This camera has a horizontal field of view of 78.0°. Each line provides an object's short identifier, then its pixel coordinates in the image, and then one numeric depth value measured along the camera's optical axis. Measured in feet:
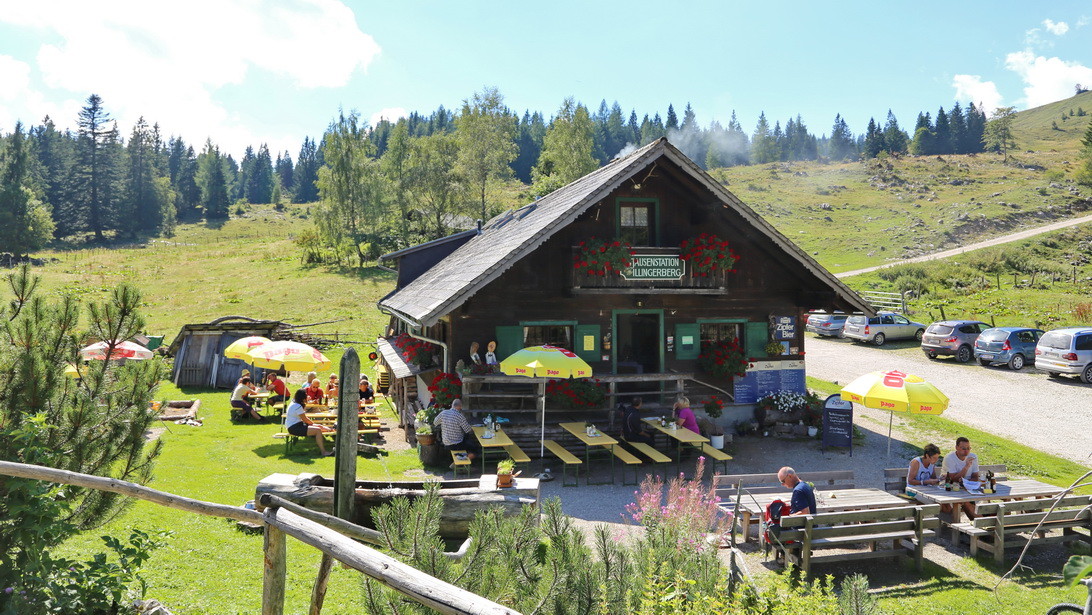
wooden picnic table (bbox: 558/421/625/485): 43.88
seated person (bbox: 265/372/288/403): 61.69
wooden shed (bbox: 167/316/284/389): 73.46
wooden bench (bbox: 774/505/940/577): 28.50
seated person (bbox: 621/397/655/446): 48.29
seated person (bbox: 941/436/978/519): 34.83
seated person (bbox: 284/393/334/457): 47.57
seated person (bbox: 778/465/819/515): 29.56
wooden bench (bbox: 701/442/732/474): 42.25
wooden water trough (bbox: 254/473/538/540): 26.11
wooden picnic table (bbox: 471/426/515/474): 43.06
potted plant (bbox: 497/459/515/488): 27.73
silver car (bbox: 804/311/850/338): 122.21
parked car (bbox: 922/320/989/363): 95.14
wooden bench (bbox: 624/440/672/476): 42.29
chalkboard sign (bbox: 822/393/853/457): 52.26
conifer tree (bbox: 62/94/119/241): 297.74
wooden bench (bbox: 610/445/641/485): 42.75
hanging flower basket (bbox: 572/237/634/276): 50.11
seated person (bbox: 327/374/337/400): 62.18
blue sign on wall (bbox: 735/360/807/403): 58.90
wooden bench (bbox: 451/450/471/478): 42.47
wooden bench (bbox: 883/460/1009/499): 36.88
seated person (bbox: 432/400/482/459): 44.96
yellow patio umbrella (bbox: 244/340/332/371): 50.08
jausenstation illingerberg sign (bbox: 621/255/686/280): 52.39
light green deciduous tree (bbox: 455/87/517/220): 171.01
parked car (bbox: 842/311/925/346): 111.75
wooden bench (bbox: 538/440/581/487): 43.62
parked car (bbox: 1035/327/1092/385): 78.54
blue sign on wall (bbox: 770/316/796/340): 59.47
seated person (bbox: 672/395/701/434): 47.39
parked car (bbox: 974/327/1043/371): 88.22
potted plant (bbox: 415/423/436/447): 45.65
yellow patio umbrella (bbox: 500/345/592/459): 42.32
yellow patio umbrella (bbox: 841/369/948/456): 36.50
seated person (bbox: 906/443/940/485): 35.14
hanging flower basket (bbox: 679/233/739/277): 52.39
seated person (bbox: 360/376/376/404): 61.52
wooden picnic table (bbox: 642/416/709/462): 43.73
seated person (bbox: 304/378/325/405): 59.06
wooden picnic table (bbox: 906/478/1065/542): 33.06
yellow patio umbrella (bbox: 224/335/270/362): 54.98
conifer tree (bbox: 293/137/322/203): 481.05
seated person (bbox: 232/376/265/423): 56.65
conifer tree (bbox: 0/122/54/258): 234.58
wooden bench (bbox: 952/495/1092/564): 31.04
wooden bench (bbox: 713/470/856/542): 33.37
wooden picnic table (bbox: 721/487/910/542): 32.04
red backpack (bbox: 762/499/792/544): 28.63
